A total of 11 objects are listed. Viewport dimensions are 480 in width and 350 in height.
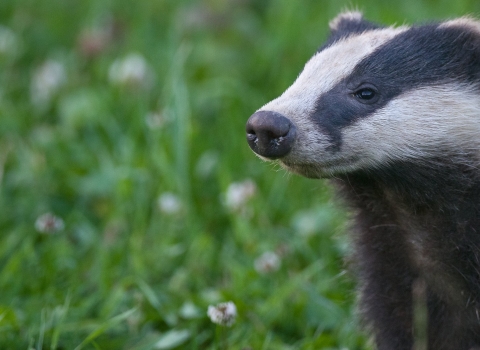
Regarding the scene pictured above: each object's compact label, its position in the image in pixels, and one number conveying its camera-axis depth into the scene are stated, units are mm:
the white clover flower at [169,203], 9766
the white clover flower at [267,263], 8875
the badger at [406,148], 6605
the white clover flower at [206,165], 11099
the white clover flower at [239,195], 9789
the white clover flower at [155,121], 10312
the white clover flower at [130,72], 12312
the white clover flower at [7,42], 13109
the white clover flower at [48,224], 8687
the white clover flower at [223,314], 7070
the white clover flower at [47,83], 12672
